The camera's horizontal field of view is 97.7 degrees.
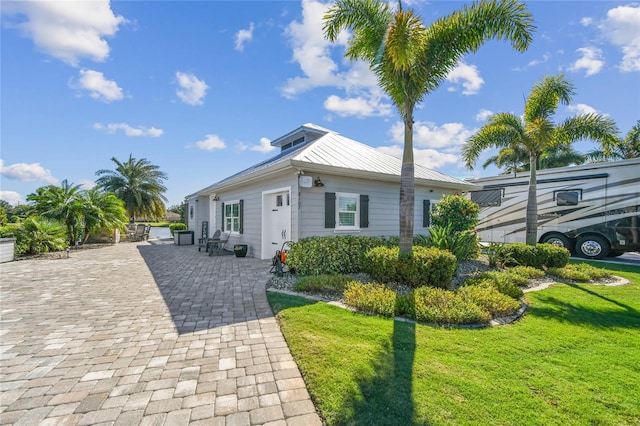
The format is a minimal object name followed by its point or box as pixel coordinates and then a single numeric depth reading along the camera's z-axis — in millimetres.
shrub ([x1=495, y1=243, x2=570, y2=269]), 7734
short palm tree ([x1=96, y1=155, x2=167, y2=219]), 23766
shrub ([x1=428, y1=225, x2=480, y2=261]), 7586
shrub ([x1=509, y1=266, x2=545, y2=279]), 6895
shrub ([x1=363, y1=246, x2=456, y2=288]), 5742
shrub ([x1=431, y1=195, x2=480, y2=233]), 8586
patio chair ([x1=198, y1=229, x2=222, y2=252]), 12258
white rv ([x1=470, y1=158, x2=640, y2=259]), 9367
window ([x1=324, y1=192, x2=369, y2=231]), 8069
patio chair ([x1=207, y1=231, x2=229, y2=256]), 10920
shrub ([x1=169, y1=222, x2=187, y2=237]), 20623
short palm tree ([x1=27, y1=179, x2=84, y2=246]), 12117
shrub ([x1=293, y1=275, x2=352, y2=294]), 5457
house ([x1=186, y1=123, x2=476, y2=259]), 7750
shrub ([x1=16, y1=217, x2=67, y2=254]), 10289
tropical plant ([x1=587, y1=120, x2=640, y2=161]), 18609
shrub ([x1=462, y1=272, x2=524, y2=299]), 5211
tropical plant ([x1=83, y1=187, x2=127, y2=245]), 13219
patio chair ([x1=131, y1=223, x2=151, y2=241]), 18000
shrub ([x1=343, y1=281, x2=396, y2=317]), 4273
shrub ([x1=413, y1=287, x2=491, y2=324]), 3969
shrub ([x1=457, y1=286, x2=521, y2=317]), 4328
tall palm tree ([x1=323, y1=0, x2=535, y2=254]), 5902
